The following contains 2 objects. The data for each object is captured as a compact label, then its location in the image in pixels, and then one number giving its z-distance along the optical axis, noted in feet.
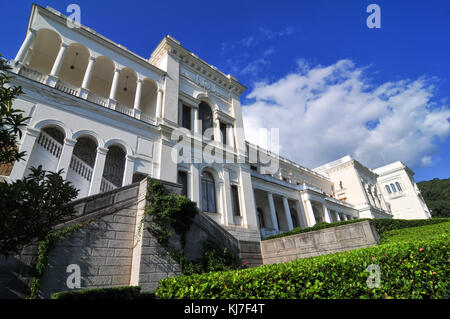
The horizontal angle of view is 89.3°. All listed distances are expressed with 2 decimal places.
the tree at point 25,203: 13.01
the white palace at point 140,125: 36.99
